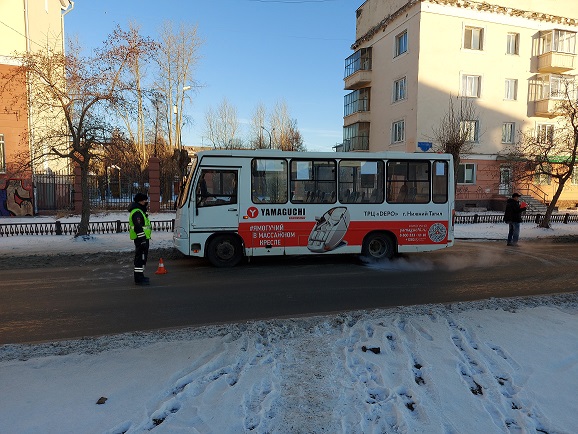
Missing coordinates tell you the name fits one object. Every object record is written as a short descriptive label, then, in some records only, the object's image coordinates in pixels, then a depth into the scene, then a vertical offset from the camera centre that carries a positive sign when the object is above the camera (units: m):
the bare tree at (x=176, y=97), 31.81 +7.75
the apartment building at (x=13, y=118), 21.25 +4.04
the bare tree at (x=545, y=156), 17.05 +1.78
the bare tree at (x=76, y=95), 12.77 +3.23
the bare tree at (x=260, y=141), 47.82 +6.36
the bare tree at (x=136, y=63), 13.20 +4.57
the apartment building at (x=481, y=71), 27.17 +8.89
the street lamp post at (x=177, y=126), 31.44 +5.35
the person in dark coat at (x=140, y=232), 7.94 -0.86
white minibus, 9.49 -0.31
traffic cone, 8.94 -1.80
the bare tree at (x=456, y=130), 20.89 +3.96
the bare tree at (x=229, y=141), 44.60 +5.84
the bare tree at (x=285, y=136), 49.02 +7.20
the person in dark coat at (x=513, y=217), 13.72 -0.85
